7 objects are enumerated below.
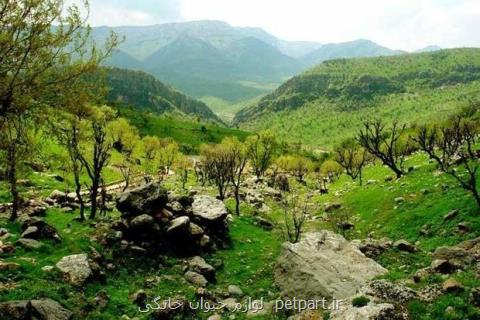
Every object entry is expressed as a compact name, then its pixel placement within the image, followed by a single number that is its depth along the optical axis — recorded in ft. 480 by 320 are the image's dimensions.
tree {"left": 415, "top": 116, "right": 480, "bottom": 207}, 102.73
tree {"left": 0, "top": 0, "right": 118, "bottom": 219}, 52.85
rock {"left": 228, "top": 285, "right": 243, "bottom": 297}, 77.89
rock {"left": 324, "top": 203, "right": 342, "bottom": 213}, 155.94
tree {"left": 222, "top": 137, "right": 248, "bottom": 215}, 302.37
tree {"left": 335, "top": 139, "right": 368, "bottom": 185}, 235.32
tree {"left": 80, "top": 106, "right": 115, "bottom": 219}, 106.32
